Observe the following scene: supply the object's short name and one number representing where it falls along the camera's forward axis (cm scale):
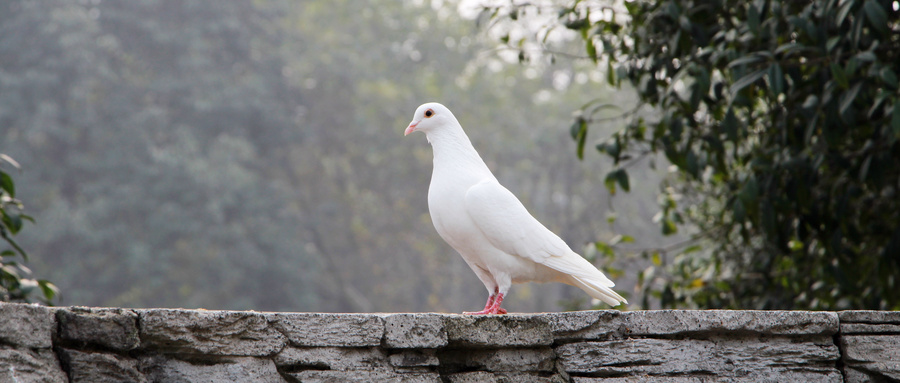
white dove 637
